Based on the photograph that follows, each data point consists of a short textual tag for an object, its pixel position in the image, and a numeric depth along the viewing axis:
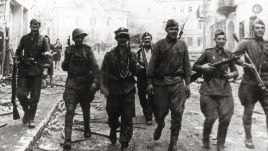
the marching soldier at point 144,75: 8.17
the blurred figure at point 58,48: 22.78
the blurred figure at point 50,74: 14.04
